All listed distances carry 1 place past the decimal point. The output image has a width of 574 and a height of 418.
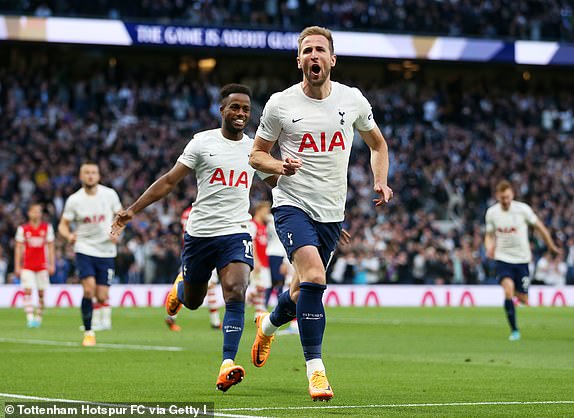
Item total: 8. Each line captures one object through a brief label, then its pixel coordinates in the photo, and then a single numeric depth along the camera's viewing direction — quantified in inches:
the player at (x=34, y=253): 975.6
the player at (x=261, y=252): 1010.1
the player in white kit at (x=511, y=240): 832.3
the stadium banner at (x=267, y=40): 1557.6
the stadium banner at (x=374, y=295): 1291.8
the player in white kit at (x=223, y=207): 452.8
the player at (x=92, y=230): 743.7
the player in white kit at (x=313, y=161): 384.5
